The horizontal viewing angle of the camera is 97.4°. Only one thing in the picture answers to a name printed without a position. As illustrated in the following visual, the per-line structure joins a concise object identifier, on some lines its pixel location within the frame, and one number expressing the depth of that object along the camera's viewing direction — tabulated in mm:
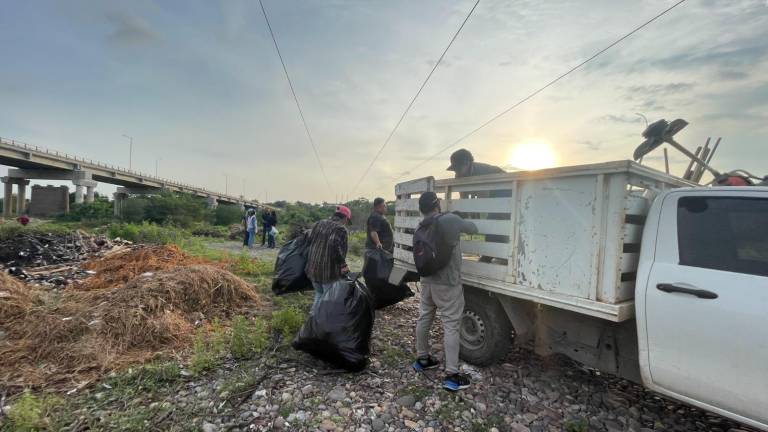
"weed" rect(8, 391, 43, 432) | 2252
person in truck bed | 3903
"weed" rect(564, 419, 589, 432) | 2457
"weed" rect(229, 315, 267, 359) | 3447
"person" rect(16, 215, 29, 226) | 9456
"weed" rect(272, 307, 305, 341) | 3991
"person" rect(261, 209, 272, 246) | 13391
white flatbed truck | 1921
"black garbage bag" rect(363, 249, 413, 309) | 4660
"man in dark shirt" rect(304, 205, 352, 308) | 3879
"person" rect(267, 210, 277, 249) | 13125
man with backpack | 2947
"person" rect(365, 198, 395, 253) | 5316
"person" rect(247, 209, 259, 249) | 12940
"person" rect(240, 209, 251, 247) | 13078
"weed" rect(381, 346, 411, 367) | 3445
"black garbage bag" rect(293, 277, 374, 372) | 3037
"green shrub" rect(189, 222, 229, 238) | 19516
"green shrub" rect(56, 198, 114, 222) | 27578
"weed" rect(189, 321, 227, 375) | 3156
